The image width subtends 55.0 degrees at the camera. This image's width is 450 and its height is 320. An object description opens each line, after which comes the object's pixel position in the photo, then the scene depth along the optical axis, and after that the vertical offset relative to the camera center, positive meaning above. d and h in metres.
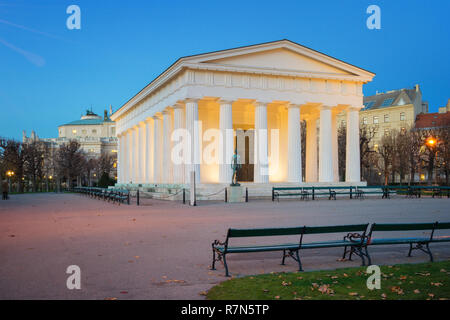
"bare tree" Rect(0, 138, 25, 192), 69.83 +1.99
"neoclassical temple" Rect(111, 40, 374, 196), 37.88 +5.66
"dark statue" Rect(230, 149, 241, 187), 31.10 +0.24
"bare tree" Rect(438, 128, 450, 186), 58.66 +2.33
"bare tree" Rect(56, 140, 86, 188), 76.62 +1.21
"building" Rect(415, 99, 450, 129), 76.02 +8.59
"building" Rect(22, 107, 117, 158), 122.31 +10.65
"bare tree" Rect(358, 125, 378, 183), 61.83 +1.17
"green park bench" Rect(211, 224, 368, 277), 9.36 -1.77
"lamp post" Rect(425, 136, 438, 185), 61.00 +0.89
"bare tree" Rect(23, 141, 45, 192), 74.25 +1.62
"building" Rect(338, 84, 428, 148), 84.94 +11.37
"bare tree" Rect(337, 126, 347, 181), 71.12 +2.41
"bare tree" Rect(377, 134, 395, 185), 67.07 +2.77
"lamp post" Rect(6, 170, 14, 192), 65.69 -0.58
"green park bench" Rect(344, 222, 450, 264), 10.26 -1.65
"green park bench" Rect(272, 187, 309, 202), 32.62 -2.04
